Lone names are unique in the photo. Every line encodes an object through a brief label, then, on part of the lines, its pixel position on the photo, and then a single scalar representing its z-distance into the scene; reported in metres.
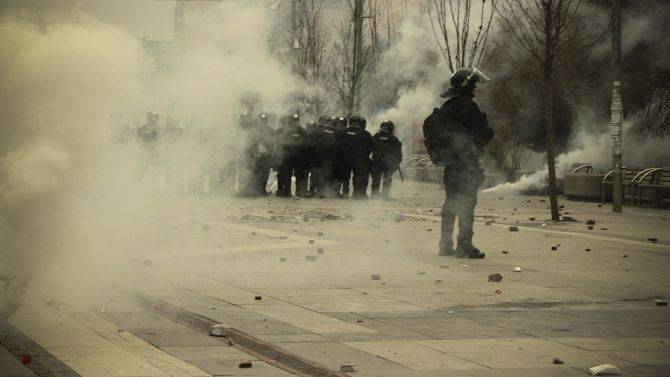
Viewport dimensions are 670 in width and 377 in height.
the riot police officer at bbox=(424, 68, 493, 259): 16.61
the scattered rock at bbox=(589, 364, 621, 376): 8.56
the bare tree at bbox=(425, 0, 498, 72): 39.81
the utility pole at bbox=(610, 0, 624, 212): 26.08
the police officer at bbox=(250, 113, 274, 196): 32.75
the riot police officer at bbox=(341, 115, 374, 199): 33.66
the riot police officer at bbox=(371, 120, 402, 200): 33.62
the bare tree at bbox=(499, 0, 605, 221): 24.12
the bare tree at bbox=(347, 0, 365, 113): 43.81
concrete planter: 31.80
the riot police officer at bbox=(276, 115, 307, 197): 33.44
